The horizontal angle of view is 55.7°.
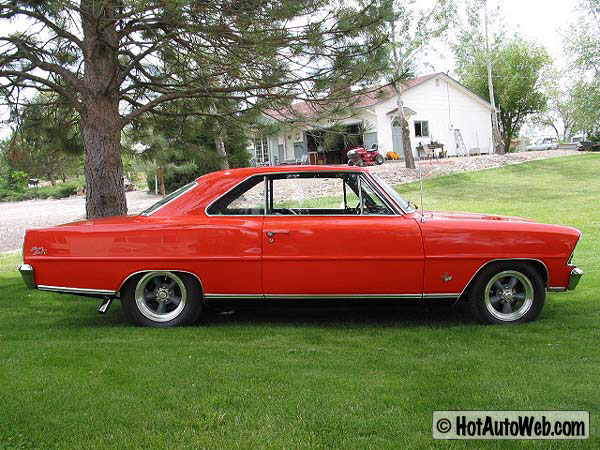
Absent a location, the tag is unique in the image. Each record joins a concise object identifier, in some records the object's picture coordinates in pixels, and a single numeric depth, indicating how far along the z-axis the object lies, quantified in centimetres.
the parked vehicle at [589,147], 3741
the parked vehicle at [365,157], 2730
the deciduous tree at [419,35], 2316
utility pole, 3139
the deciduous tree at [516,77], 4257
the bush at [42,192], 4016
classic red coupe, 507
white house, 3325
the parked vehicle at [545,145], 4475
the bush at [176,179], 2593
